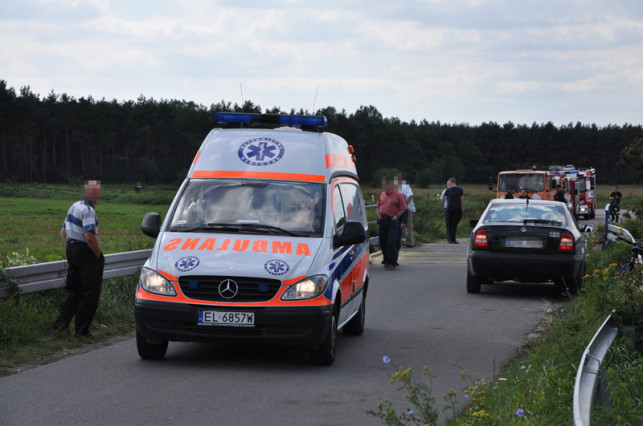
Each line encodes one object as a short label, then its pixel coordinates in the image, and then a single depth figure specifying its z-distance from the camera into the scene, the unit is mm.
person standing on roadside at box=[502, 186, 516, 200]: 32938
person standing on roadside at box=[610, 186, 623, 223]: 45244
